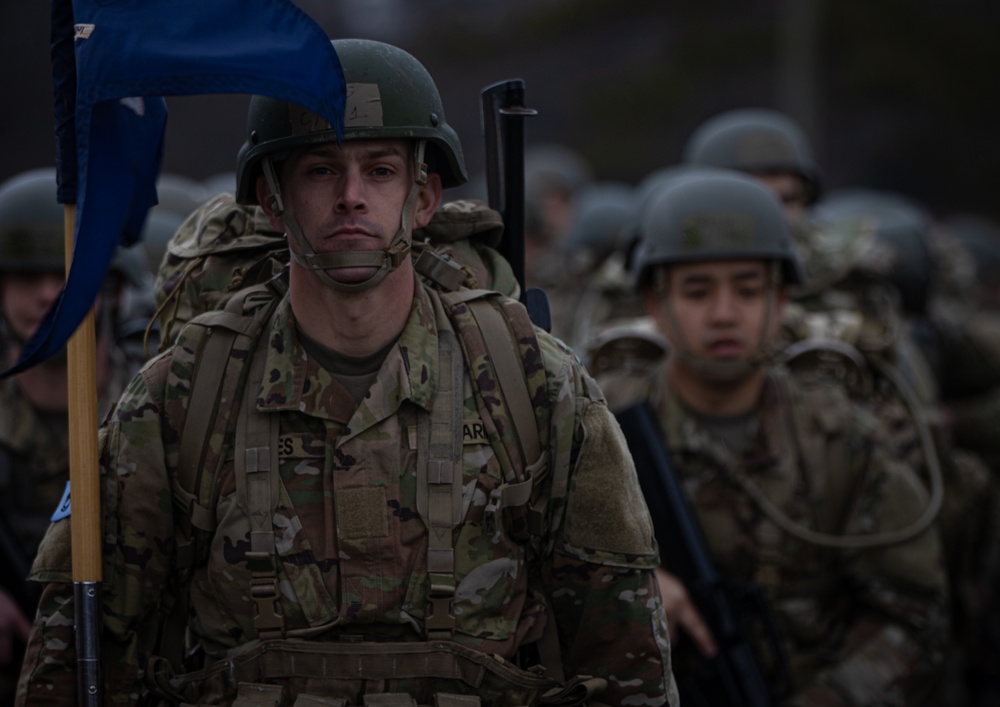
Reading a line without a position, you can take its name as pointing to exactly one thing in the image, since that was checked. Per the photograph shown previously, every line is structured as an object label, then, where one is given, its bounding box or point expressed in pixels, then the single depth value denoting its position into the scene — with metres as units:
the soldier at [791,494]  10.99
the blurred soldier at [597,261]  17.05
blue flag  6.78
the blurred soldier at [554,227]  22.16
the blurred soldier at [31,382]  11.20
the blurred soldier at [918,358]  13.32
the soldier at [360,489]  7.19
